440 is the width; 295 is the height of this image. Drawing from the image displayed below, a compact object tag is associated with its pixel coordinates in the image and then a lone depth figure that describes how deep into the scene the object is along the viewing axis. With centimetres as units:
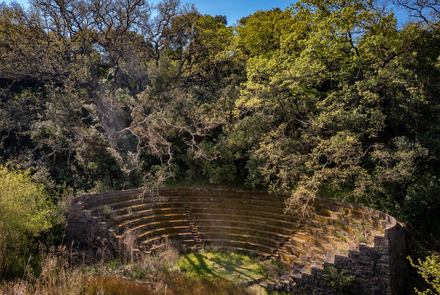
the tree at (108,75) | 1606
